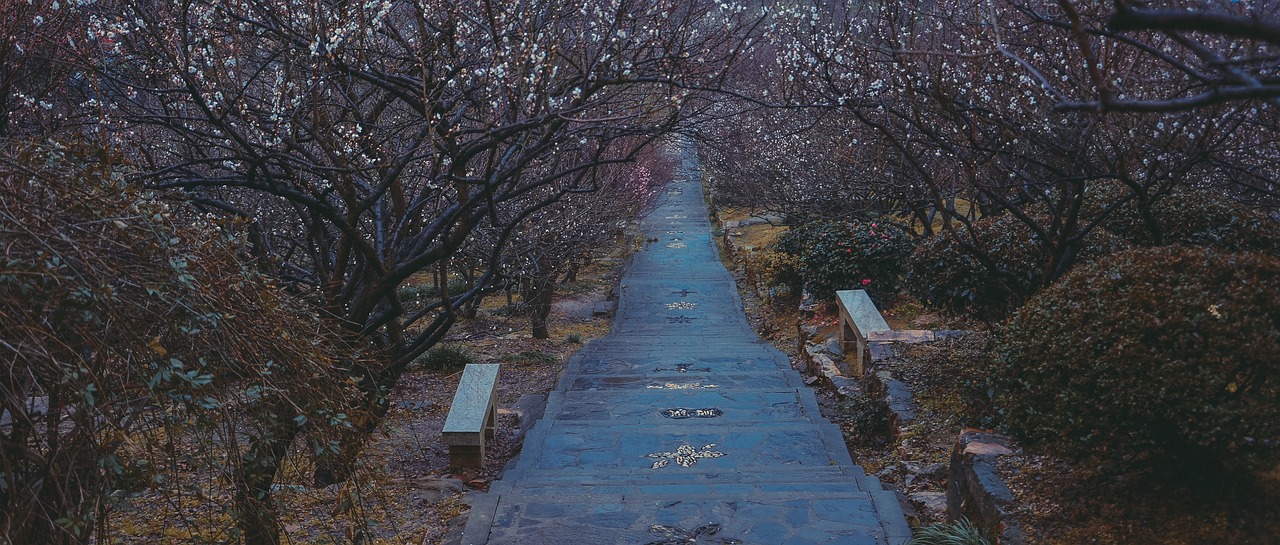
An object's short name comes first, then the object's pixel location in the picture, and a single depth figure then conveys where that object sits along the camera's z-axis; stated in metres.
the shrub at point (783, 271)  16.78
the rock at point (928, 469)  6.75
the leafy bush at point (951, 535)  5.02
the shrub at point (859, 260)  14.43
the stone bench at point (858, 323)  10.04
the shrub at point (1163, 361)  4.40
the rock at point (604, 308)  19.56
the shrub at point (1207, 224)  7.81
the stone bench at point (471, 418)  7.57
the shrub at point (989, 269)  7.86
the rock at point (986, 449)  5.76
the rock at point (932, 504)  6.07
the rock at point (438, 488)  6.87
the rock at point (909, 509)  5.93
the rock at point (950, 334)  9.36
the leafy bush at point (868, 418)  8.23
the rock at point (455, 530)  5.70
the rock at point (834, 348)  11.87
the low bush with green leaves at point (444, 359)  12.45
